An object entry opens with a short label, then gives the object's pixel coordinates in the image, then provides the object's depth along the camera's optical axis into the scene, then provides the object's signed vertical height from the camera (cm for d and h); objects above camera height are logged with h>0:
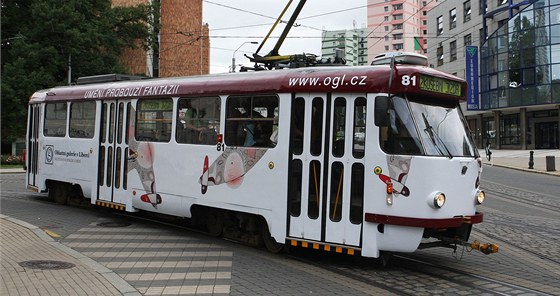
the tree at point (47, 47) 3356 +750
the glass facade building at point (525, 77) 4028 +702
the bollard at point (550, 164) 2674 +16
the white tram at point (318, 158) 711 +7
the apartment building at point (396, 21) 11019 +3006
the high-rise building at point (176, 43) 4931 +1087
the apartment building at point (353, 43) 11368 +2783
